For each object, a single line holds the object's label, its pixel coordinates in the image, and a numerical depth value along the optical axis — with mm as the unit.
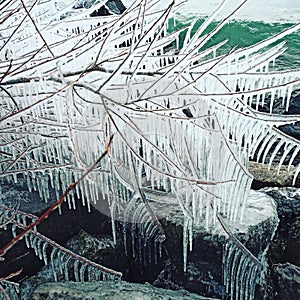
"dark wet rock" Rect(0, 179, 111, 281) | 2381
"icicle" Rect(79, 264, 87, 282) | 2354
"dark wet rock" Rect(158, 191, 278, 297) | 2252
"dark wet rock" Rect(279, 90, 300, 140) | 3537
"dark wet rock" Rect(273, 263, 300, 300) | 2412
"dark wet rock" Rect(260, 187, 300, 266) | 2797
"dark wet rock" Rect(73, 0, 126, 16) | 3642
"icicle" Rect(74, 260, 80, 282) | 2332
